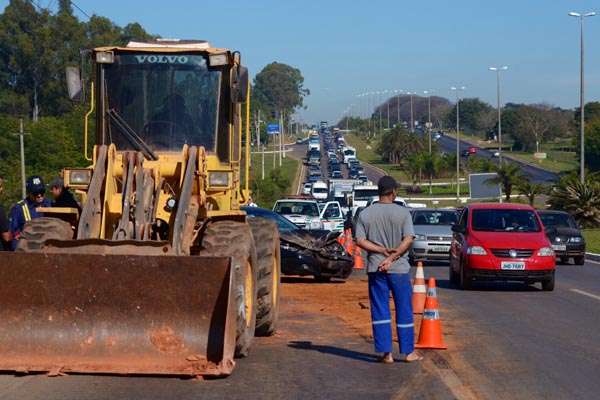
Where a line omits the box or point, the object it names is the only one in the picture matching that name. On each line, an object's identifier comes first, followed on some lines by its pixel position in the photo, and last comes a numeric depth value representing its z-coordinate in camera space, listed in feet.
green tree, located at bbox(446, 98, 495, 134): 617.50
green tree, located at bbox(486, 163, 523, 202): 214.28
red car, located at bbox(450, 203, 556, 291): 70.03
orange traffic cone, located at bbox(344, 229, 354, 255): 103.45
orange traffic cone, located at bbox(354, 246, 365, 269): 94.21
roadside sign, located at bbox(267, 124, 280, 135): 345.10
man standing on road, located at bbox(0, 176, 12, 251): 43.32
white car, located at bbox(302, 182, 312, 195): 246.94
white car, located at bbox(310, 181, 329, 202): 225.76
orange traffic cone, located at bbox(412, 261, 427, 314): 54.74
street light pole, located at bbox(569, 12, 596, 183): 157.13
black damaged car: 73.61
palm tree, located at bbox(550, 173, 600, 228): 163.02
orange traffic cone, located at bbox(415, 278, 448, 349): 41.68
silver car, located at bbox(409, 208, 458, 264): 99.66
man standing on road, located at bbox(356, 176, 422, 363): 37.42
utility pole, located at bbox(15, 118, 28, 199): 161.38
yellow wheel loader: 34.01
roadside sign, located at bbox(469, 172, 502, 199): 222.69
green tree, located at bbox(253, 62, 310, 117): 641.40
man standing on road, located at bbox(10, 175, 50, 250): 47.09
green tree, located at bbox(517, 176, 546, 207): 192.75
